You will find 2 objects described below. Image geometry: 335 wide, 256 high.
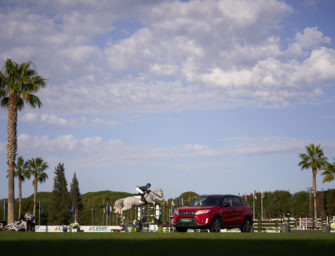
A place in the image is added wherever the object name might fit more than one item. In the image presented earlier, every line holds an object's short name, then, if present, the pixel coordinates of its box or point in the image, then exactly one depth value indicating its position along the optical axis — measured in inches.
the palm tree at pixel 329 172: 2573.8
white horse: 1119.2
